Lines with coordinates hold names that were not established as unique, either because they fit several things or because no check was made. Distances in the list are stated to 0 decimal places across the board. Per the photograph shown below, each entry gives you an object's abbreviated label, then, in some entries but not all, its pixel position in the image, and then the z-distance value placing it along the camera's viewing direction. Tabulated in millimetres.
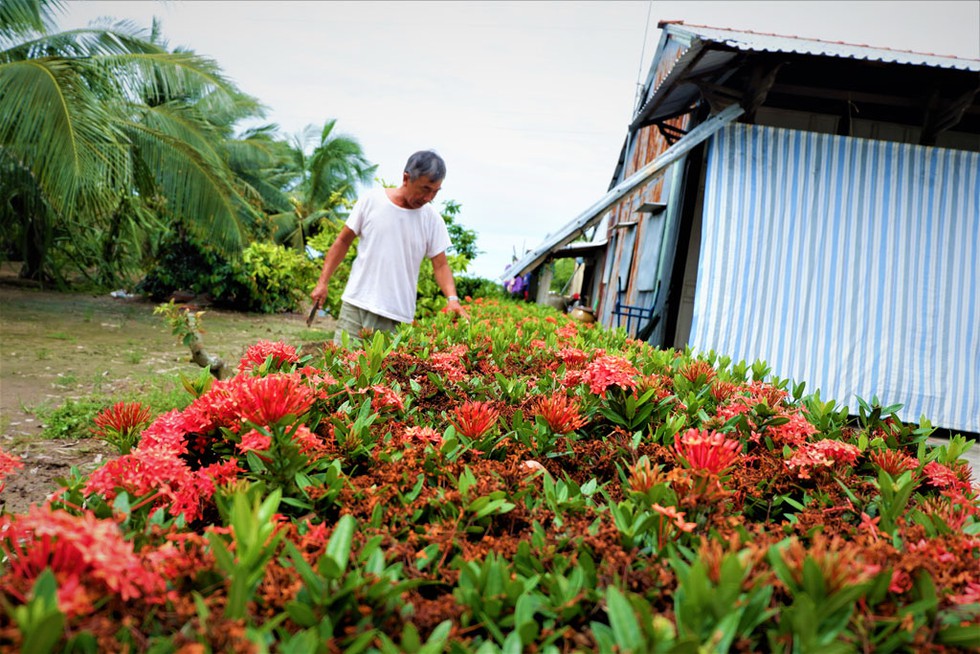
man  4020
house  6141
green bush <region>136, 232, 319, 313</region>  15039
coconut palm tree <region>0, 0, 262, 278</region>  8289
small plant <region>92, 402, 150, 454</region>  1521
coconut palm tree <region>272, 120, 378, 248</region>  23094
